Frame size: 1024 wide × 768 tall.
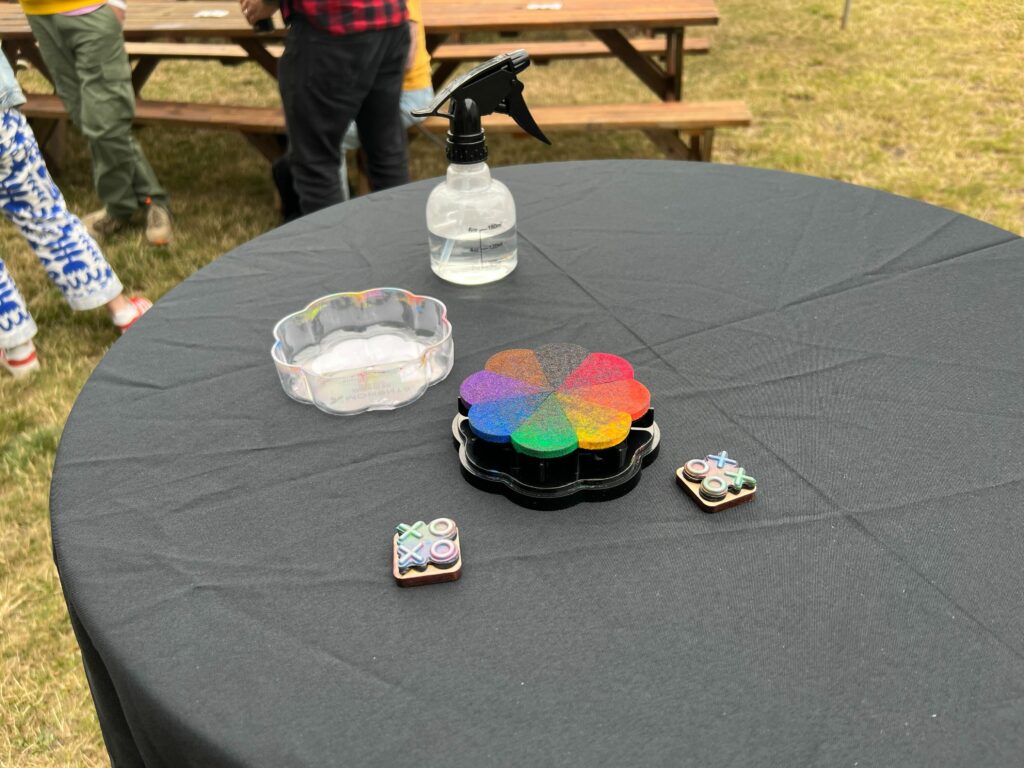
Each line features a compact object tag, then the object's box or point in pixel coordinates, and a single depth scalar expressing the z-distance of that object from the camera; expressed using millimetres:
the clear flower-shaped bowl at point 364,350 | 942
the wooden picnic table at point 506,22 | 3141
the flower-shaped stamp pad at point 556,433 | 806
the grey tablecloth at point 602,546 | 628
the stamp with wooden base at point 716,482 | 789
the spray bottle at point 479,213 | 1077
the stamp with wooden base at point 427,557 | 733
